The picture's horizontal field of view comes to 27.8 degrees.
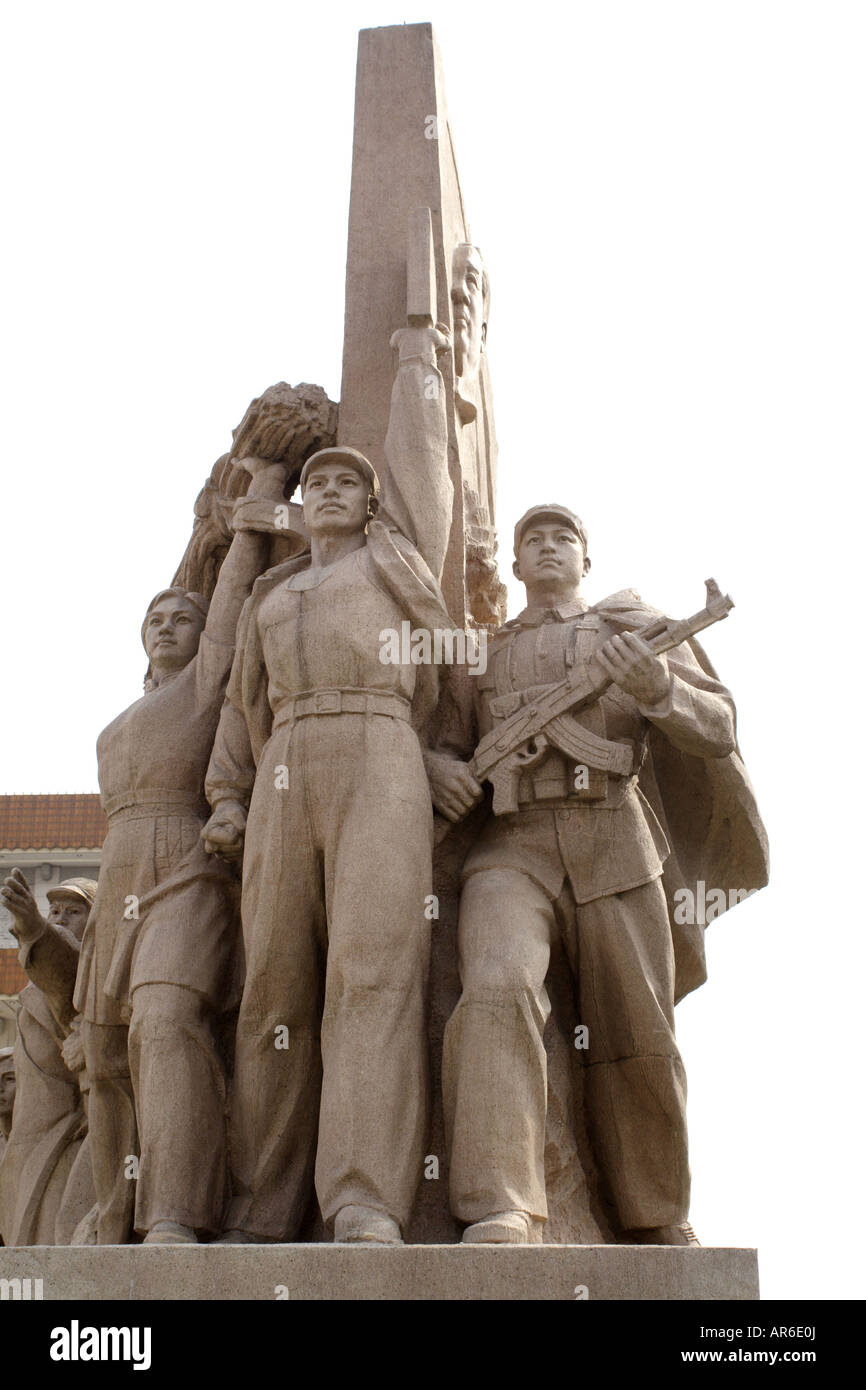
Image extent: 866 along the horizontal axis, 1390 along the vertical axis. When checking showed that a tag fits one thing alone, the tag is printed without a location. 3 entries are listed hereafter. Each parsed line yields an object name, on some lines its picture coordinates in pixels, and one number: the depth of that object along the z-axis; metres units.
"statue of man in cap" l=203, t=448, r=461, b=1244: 7.42
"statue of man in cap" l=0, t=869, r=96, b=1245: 10.56
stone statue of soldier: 7.41
